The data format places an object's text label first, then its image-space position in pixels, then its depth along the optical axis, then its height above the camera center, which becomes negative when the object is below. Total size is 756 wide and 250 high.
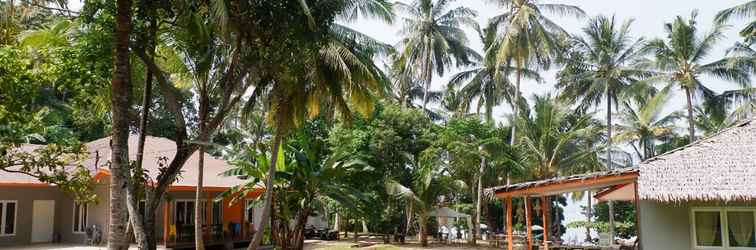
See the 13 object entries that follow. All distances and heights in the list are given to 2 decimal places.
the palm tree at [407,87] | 32.34 +6.80
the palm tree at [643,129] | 36.72 +4.37
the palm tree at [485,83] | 31.86 +6.31
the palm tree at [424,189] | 25.67 +0.62
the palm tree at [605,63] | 29.81 +6.77
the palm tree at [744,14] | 21.44 +6.62
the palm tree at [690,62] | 26.34 +5.98
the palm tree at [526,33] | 27.83 +7.64
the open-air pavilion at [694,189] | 11.58 +0.27
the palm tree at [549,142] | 27.80 +2.75
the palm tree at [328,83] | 13.99 +2.78
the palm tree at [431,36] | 31.23 +8.34
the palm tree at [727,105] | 25.36 +4.33
